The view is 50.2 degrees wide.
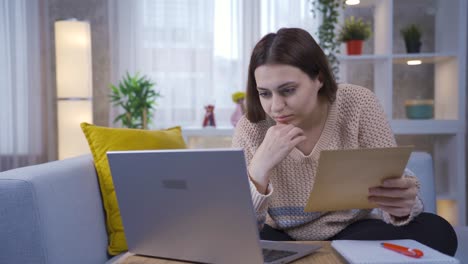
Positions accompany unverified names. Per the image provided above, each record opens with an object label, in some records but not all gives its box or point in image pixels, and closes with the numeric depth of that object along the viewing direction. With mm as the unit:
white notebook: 791
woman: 1049
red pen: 812
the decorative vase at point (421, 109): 2777
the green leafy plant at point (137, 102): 3143
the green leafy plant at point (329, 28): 2857
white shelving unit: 2689
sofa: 1116
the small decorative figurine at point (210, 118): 3094
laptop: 781
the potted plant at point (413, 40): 2850
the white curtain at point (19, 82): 3586
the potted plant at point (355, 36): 2863
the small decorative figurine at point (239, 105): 3020
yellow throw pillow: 1613
